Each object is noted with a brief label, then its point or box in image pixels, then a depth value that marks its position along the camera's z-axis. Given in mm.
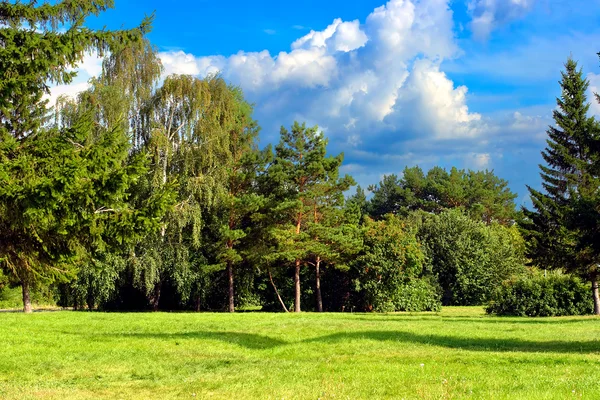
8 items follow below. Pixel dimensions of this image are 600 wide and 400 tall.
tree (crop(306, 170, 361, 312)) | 37938
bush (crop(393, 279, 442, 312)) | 40562
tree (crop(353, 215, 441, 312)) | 39500
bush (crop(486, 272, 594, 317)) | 33312
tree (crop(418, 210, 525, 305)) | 51375
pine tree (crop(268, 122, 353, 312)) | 37375
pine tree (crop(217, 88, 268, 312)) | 37375
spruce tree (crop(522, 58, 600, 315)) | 32531
